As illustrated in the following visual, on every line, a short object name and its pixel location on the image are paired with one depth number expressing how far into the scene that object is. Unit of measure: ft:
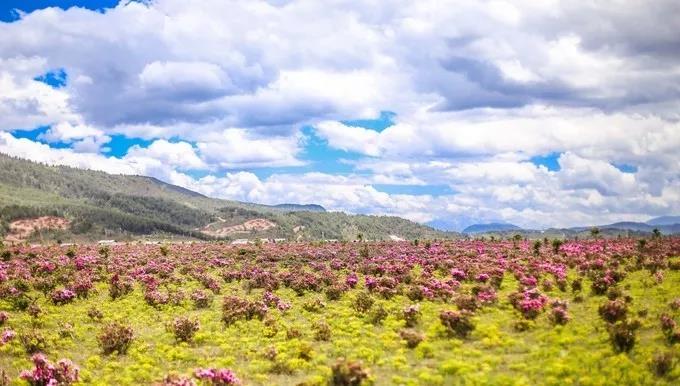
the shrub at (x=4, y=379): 65.00
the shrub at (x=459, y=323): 80.02
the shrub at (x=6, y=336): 81.35
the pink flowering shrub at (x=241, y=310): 99.30
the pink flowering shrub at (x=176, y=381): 56.18
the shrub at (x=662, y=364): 56.49
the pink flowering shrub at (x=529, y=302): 85.05
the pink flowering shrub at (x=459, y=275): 126.52
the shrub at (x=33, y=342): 79.97
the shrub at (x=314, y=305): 107.55
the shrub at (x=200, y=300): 115.14
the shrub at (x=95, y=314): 101.81
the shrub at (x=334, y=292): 118.83
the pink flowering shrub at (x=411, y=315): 88.90
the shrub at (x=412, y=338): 76.18
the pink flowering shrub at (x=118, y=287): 124.16
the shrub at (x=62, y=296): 116.57
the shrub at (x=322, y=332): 84.33
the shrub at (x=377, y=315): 92.58
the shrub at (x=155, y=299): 114.73
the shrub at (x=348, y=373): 58.44
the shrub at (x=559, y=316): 79.66
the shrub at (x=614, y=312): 77.00
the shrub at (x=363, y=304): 101.30
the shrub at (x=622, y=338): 64.34
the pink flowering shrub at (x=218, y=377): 61.00
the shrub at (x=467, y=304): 90.89
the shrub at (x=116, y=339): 81.05
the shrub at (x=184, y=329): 87.04
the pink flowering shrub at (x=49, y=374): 64.08
